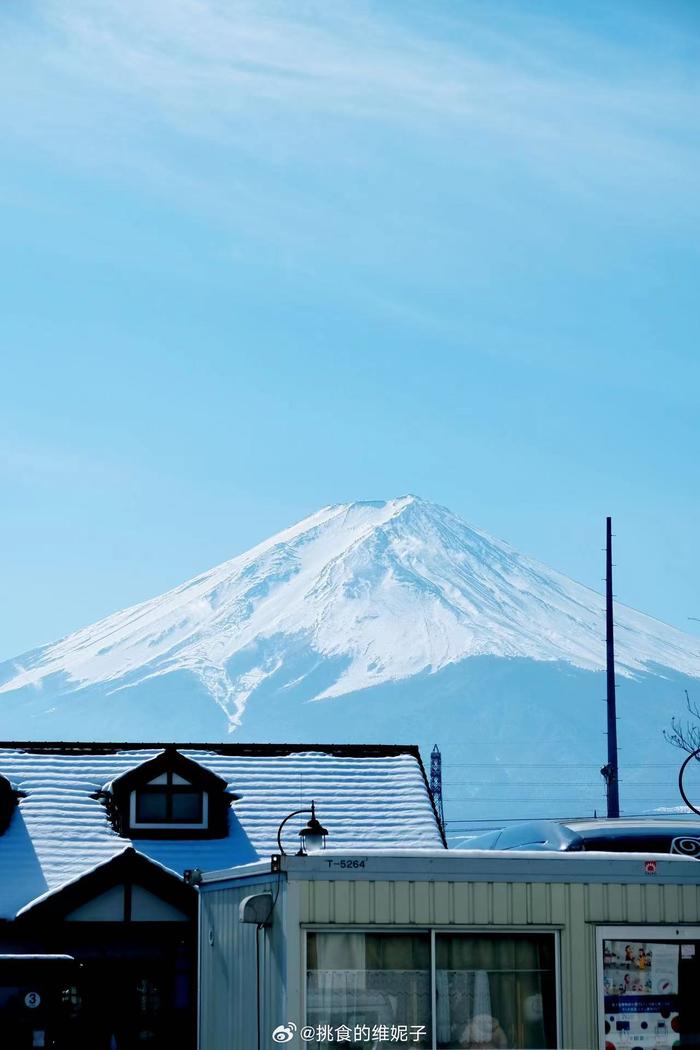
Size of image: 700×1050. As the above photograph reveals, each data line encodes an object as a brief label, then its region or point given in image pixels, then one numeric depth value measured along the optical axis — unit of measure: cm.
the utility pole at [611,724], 5906
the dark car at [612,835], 2084
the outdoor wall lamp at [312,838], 1675
